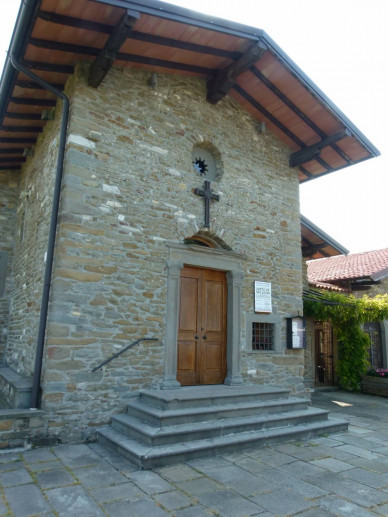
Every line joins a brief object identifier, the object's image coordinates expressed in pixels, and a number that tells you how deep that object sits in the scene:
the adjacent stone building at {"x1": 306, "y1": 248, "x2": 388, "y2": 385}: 11.24
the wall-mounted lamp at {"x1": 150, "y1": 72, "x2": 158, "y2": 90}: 6.45
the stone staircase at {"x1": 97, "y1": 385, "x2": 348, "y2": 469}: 4.42
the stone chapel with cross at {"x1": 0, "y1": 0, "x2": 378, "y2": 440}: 5.22
